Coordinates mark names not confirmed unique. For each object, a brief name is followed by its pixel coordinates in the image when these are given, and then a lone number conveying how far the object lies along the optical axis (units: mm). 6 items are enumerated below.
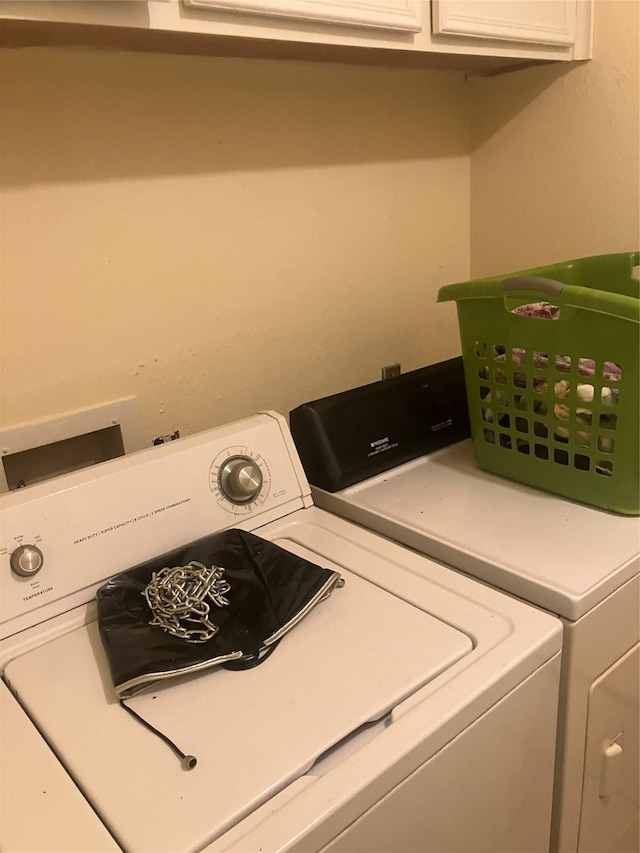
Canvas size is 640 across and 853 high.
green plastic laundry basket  976
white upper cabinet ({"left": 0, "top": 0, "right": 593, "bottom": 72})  795
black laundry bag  763
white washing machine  618
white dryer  895
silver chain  813
